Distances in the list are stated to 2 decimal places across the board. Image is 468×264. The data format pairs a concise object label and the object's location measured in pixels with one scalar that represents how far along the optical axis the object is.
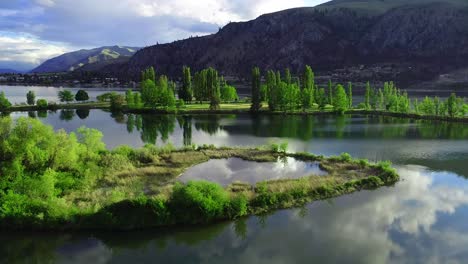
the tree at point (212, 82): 119.32
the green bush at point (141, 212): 30.50
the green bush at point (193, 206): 31.23
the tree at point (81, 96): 139.62
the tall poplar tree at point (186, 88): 124.31
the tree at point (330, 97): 114.72
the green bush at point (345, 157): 49.03
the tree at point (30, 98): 123.12
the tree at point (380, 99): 112.69
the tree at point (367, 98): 111.78
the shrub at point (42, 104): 120.81
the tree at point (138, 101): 116.25
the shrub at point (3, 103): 112.62
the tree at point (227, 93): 130.00
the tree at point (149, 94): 113.00
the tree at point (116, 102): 119.44
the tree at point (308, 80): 114.61
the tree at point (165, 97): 110.88
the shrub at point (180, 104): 113.94
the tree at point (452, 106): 91.38
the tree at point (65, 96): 137.75
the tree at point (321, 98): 111.88
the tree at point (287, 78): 121.84
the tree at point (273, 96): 106.50
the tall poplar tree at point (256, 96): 107.64
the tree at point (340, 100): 105.25
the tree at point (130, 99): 116.94
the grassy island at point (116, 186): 30.22
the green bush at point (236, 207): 32.44
